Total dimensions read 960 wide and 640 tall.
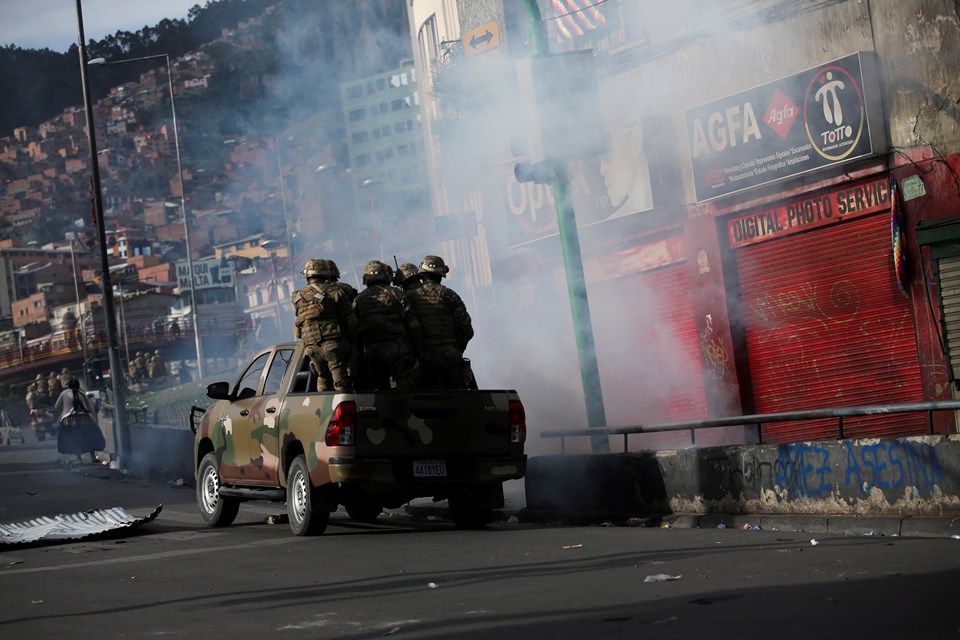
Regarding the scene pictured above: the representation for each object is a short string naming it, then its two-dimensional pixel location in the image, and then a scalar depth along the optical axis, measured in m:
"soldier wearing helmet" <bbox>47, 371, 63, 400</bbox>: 71.31
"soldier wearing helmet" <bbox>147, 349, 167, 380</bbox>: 74.05
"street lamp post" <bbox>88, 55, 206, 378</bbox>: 54.85
